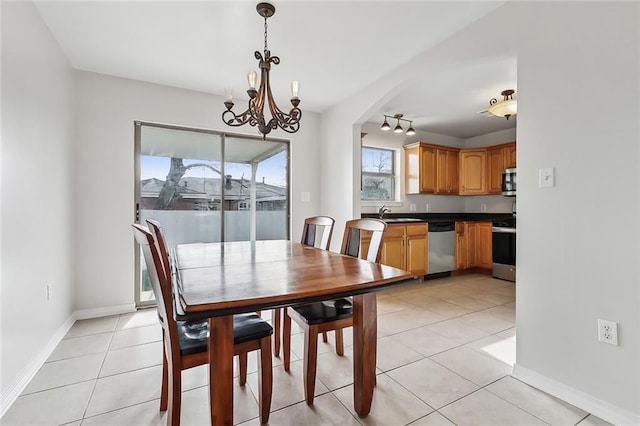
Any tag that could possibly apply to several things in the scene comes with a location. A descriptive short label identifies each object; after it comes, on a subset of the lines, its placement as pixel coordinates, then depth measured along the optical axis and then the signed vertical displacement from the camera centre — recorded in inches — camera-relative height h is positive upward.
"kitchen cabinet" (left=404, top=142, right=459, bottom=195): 190.1 +27.6
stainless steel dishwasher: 177.5 -22.2
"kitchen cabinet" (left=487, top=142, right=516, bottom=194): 186.1 +30.6
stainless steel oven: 171.8 -22.1
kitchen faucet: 184.1 +0.1
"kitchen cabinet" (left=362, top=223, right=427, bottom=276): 158.7 -19.7
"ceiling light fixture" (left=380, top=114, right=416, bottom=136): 167.2 +47.7
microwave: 179.6 +17.1
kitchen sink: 166.5 -5.1
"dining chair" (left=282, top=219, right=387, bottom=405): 63.7 -23.2
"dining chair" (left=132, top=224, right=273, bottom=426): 48.4 -22.4
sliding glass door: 131.0 +12.4
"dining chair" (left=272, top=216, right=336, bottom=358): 86.6 -9.3
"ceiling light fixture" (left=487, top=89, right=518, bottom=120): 116.9 +40.8
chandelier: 77.2 +28.7
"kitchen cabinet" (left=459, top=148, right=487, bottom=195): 199.8 +26.5
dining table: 42.0 -11.9
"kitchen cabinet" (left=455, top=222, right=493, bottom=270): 189.8 -22.2
